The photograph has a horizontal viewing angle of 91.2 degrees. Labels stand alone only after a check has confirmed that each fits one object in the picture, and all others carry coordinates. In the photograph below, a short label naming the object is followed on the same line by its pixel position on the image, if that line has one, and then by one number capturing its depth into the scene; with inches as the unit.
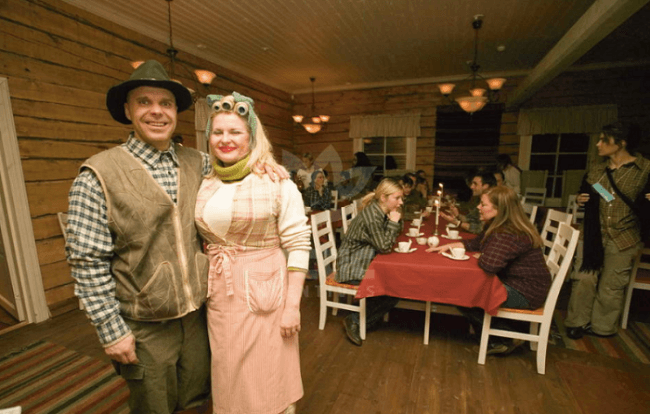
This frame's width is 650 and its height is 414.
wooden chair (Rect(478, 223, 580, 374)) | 76.3
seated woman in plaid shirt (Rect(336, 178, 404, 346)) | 89.4
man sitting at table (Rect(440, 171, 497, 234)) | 123.9
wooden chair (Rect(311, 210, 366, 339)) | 95.2
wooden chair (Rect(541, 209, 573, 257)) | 98.9
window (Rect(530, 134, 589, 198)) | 221.1
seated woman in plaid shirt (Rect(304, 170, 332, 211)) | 161.6
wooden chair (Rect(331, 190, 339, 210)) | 211.4
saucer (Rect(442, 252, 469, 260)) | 84.4
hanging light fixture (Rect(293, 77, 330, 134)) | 245.0
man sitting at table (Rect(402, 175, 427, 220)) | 147.5
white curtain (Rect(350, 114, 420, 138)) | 251.0
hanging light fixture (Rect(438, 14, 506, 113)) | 144.8
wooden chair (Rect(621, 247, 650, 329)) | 98.7
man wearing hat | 36.4
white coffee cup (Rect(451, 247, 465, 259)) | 84.4
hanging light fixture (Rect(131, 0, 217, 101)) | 128.9
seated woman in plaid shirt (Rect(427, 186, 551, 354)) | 77.3
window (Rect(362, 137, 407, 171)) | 267.1
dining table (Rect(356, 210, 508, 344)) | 79.2
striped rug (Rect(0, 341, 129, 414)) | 73.9
